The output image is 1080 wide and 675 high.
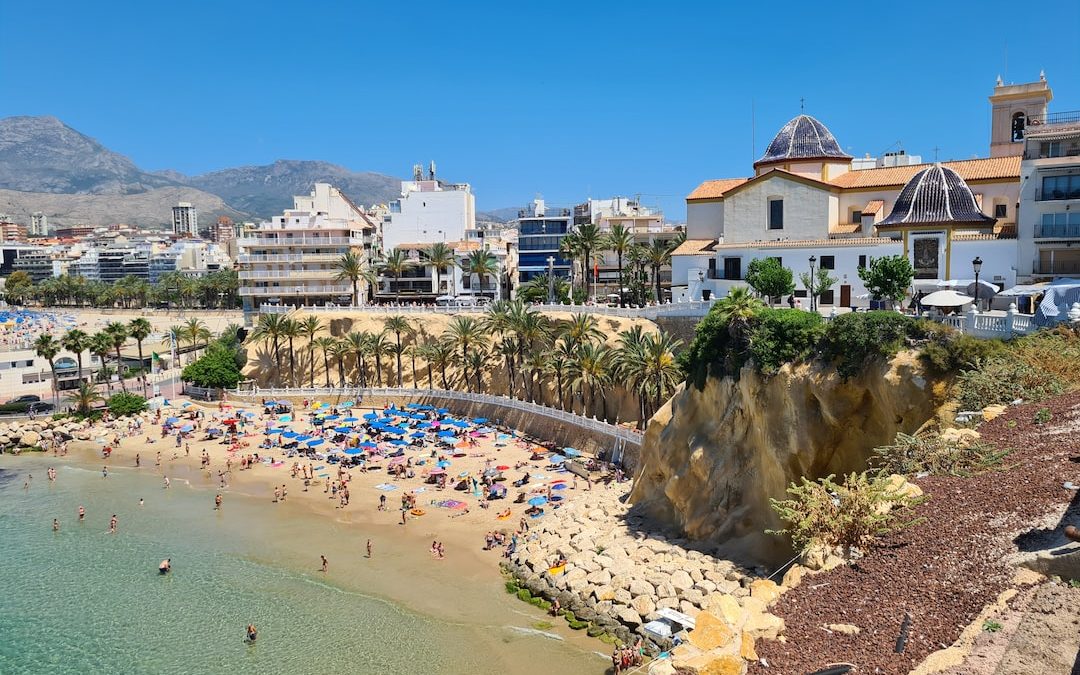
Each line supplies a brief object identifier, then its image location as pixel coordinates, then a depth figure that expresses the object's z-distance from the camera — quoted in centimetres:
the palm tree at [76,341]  6372
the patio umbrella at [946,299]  2631
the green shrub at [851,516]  1466
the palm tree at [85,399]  6066
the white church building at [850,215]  3931
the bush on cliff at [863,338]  2472
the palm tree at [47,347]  6284
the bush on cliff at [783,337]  2705
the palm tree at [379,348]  6322
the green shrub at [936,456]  1595
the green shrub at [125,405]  6122
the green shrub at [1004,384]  1991
